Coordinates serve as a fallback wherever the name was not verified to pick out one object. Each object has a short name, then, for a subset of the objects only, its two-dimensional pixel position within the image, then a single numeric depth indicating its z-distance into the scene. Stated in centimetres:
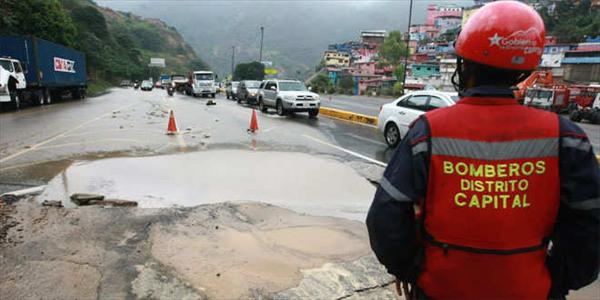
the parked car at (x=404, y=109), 958
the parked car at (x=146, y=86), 5447
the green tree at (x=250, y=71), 9962
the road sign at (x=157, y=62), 9696
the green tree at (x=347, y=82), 9720
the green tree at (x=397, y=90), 5631
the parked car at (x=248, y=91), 2664
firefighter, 148
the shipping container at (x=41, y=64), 2108
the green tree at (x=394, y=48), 10481
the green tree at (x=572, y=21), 6712
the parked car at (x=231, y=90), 3286
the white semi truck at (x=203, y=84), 3488
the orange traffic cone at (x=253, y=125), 1308
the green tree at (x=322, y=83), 7546
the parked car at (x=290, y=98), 1844
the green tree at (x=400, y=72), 8788
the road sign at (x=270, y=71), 7056
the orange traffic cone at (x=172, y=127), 1219
